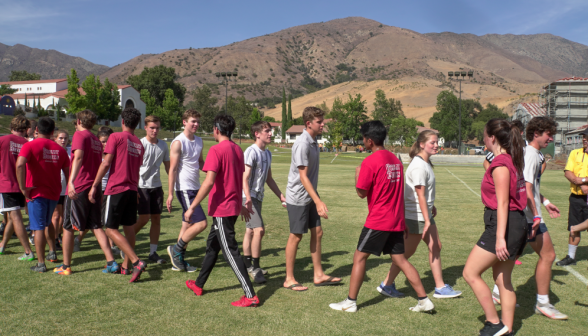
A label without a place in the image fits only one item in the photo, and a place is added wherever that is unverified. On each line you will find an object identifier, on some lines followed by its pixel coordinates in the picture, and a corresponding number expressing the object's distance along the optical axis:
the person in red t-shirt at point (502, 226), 3.48
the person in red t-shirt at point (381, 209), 4.18
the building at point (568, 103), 65.75
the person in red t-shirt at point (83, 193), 5.42
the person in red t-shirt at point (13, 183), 6.10
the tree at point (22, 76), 125.00
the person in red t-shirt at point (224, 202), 4.55
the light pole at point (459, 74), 56.00
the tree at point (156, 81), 101.00
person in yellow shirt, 5.98
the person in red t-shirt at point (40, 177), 5.66
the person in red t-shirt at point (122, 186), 5.30
